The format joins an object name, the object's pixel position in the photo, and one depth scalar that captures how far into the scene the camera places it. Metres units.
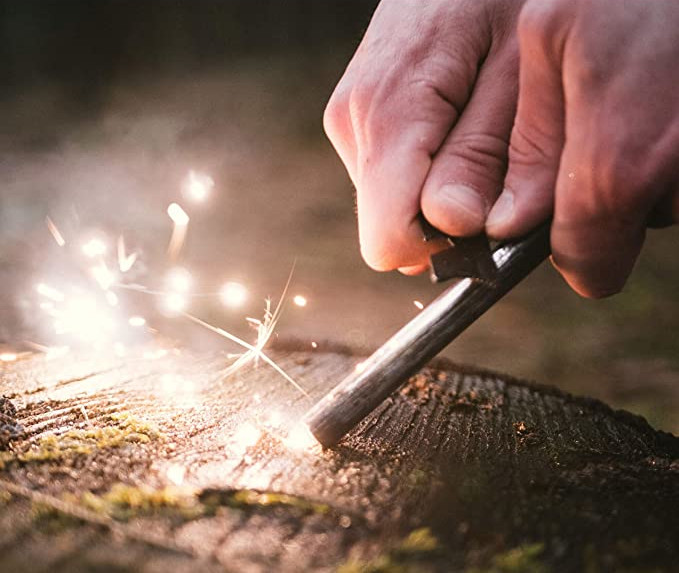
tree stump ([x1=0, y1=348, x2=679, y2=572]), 0.26
